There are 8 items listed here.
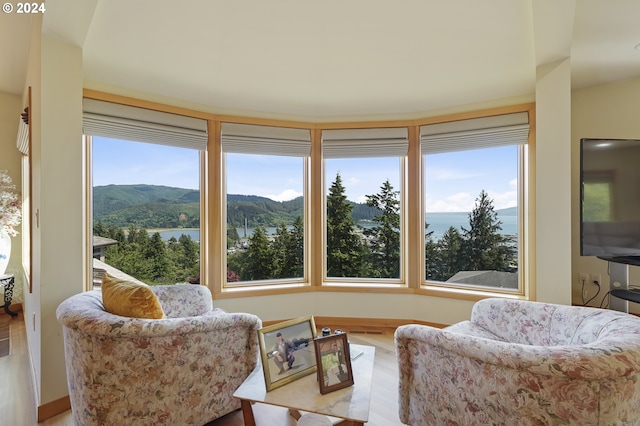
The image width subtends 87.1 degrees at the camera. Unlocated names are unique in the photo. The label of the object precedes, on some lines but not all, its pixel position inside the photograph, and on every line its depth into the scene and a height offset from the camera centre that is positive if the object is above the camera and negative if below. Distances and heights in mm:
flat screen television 2535 +108
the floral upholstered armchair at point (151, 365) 1675 -794
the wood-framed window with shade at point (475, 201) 3338 +125
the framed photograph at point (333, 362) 1600 -732
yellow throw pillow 1837 -472
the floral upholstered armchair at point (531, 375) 1275 -702
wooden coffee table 1459 -851
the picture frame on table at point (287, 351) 1648 -702
